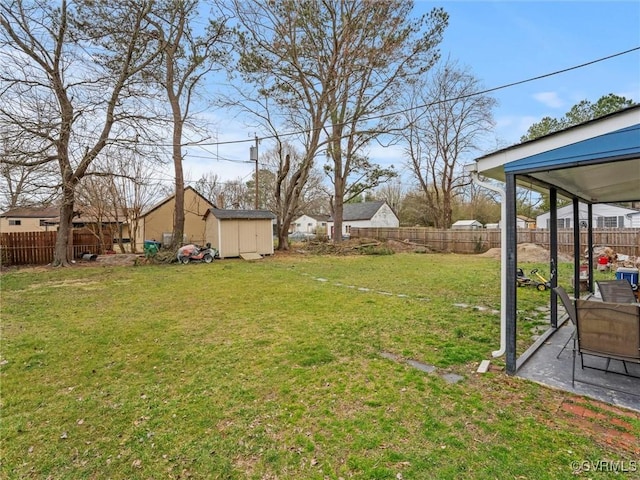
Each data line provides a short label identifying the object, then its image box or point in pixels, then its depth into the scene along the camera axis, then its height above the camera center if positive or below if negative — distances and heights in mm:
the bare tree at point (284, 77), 13211 +7210
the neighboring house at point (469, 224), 29350 +929
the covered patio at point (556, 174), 2629 +652
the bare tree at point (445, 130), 20078 +6982
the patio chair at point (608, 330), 2705 -848
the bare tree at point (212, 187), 27688 +4535
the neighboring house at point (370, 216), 34594 +2115
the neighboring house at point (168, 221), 20828 +1108
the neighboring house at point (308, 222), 47625 +2033
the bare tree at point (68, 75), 9078 +5053
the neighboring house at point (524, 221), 28467 +1113
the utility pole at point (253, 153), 18703 +4863
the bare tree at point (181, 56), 12250 +7527
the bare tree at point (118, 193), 14500 +2264
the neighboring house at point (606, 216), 17016 +897
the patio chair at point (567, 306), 3118 -729
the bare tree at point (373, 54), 13453 +7830
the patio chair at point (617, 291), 4398 -820
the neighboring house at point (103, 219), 15484 +1020
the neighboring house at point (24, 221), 26195 +1608
